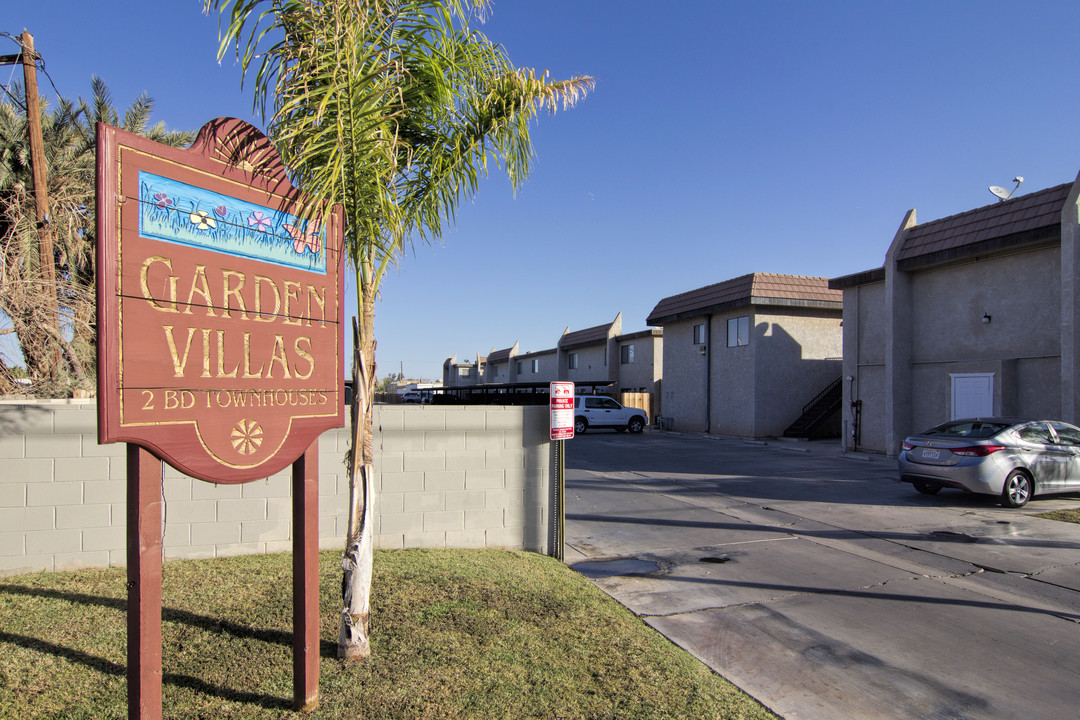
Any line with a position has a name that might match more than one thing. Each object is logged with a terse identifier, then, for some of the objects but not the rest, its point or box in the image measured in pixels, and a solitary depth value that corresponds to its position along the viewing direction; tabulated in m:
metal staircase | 25.52
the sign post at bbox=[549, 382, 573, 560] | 7.23
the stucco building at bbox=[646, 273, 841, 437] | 26.09
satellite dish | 17.92
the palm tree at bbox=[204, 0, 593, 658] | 4.07
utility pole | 10.03
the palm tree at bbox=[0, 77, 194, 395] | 9.10
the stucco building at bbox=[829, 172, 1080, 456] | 15.20
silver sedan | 11.00
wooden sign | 2.92
